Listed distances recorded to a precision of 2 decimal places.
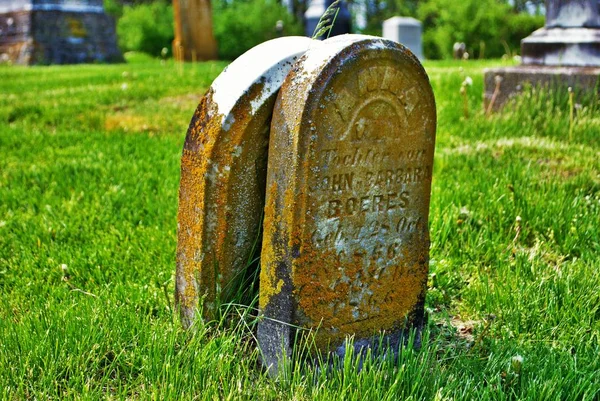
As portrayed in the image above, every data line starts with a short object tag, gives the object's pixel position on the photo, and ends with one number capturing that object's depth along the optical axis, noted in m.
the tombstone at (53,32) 15.14
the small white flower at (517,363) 2.20
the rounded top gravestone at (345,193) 2.12
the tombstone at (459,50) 15.33
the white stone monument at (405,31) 15.02
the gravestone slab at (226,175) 2.23
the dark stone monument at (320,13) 14.26
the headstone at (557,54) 5.87
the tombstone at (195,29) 14.23
